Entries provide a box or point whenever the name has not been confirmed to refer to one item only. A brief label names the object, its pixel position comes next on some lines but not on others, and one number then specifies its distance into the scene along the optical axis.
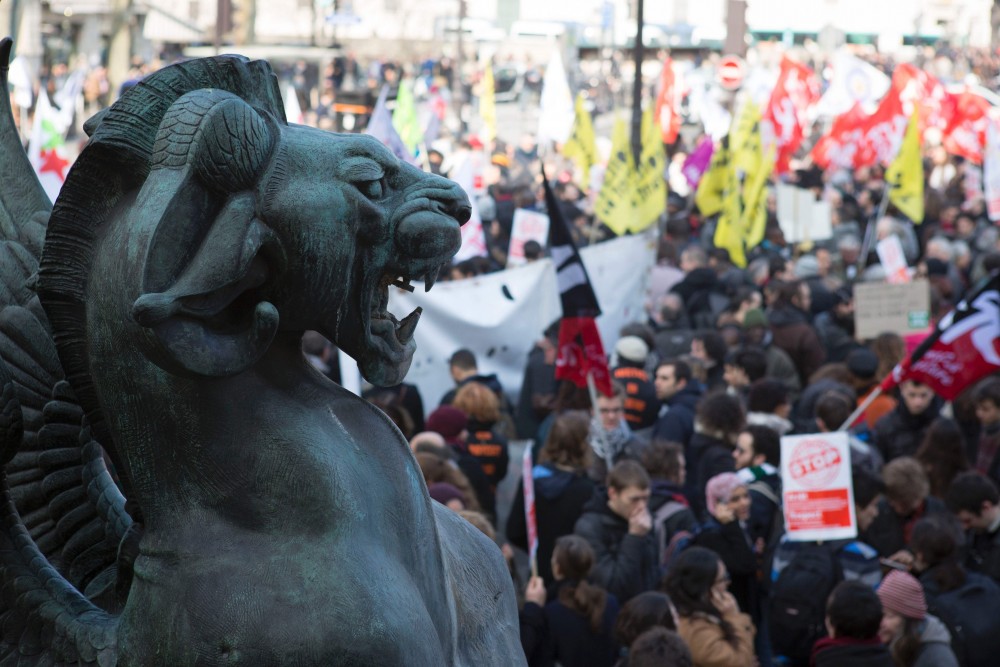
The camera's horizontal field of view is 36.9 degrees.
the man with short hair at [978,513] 6.82
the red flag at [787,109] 21.86
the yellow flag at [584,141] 17.00
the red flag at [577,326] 7.90
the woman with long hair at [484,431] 7.83
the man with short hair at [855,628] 5.29
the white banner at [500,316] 10.27
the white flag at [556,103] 21.84
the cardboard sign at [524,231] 13.69
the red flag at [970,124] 22.19
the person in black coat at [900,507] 6.96
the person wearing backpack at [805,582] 6.10
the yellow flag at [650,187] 13.33
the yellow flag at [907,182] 15.69
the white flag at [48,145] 9.11
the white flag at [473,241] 13.41
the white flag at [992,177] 15.41
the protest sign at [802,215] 16.53
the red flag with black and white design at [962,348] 7.90
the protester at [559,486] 6.94
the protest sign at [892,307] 11.18
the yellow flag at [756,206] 14.42
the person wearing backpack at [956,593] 5.85
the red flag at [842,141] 21.19
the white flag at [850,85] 23.50
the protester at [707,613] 5.41
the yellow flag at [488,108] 22.75
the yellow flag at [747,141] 15.81
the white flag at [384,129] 12.79
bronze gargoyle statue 2.09
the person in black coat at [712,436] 7.46
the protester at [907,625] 5.63
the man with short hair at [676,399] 8.45
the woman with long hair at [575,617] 5.57
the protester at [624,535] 6.11
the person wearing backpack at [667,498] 6.70
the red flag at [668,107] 24.42
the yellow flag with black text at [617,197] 13.19
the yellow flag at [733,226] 13.73
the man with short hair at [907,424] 8.70
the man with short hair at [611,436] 7.71
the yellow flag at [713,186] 15.53
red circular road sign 26.92
